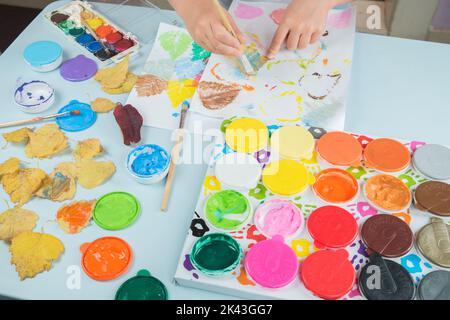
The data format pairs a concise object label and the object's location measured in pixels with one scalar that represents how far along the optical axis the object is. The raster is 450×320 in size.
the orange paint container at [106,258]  0.83
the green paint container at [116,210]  0.89
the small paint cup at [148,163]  0.95
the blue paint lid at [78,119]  1.07
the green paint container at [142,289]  0.80
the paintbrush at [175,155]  0.93
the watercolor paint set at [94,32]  1.23
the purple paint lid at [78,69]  1.18
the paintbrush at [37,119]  1.07
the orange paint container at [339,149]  0.94
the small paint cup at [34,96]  1.09
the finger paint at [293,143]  0.96
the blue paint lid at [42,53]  1.19
